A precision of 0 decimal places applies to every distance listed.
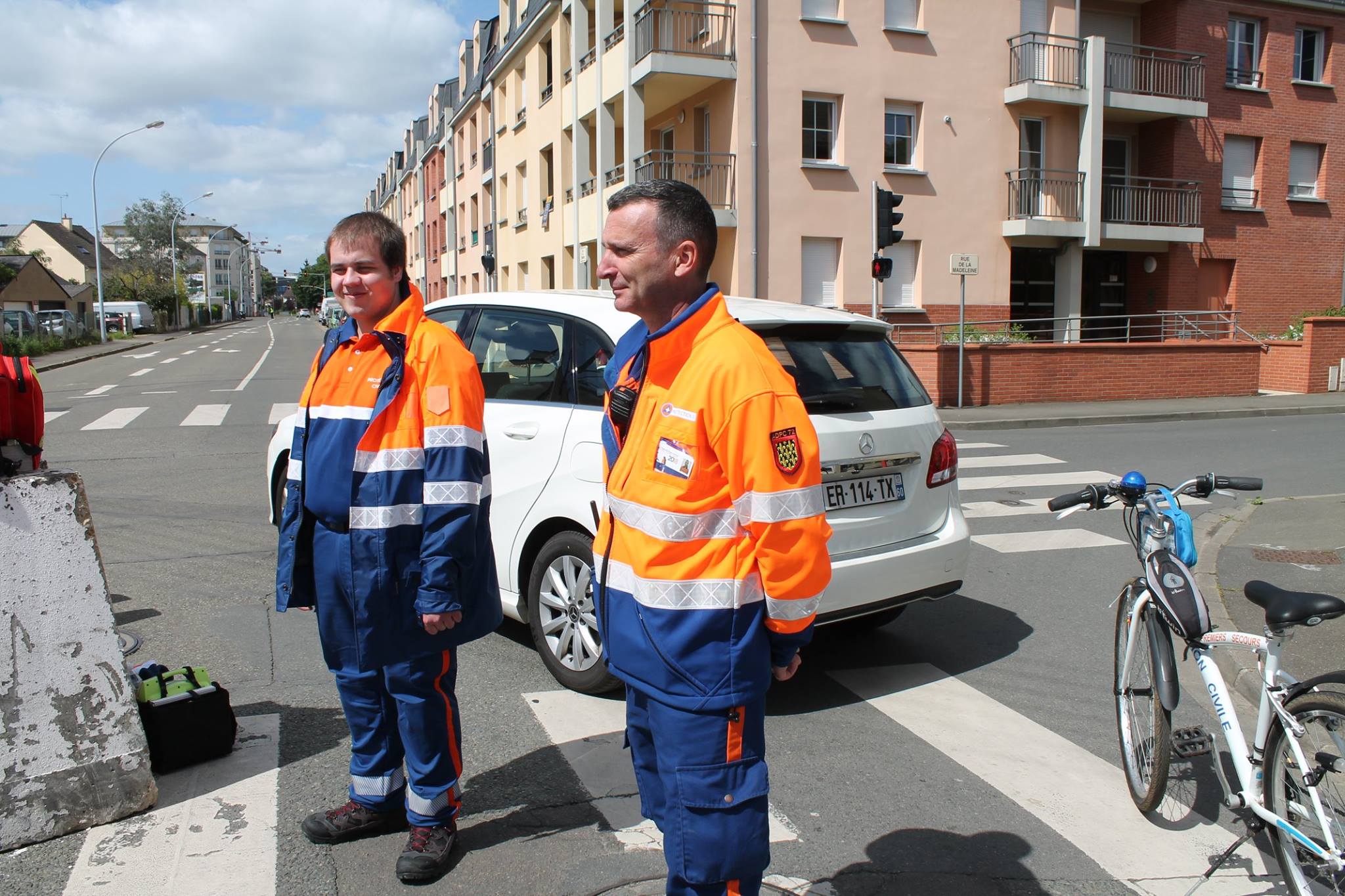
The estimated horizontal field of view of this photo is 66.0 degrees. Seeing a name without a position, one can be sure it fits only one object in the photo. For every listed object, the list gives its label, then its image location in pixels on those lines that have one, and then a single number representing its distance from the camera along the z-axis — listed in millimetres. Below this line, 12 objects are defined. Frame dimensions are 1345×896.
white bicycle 2727
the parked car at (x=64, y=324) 42500
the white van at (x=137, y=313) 62156
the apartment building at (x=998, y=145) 21250
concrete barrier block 3271
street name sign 17125
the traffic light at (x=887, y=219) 16125
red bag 3248
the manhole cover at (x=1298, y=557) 7211
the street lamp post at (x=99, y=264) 42062
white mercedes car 4457
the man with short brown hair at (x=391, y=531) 3000
